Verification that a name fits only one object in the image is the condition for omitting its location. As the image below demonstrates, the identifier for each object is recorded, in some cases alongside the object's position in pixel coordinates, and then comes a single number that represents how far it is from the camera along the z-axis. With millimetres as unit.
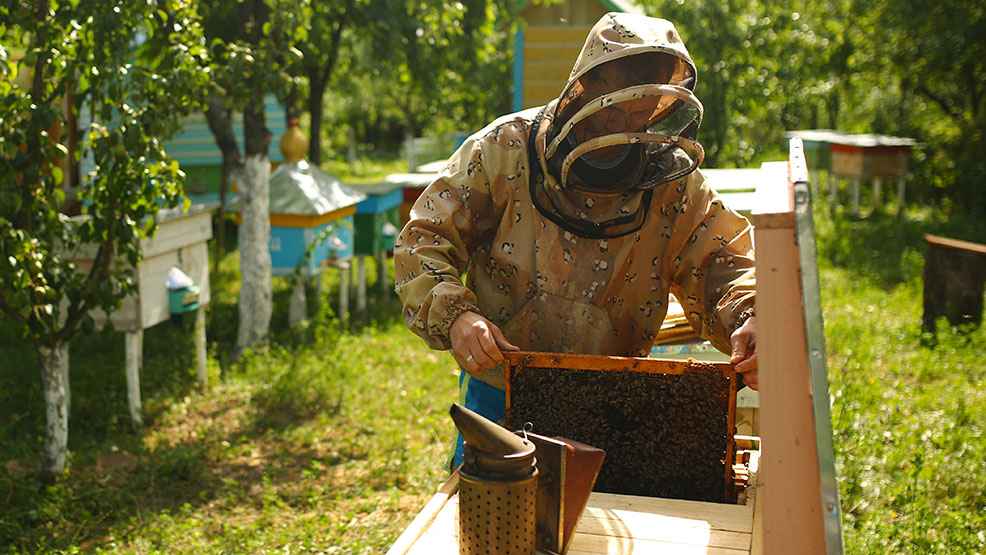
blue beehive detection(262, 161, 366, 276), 6137
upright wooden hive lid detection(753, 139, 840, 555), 1253
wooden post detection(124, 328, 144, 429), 4707
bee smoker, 1421
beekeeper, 1999
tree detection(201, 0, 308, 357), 4926
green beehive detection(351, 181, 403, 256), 7363
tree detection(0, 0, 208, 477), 3521
